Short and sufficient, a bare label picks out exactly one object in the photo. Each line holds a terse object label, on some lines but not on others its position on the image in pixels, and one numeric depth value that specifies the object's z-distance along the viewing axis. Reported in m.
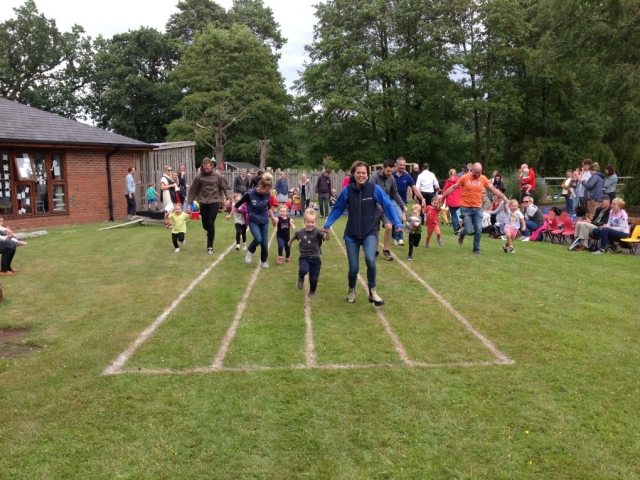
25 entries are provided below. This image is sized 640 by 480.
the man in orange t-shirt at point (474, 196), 11.16
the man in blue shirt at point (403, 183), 11.56
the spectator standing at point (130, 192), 19.69
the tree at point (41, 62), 49.69
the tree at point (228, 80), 40.50
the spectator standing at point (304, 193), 20.61
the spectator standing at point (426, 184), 14.52
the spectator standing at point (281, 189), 18.91
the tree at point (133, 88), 48.59
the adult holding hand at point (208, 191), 10.94
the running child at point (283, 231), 10.52
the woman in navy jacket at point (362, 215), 7.16
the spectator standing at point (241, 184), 18.02
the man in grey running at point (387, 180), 9.67
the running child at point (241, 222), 11.37
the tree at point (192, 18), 52.31
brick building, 17.58
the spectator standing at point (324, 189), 19.16
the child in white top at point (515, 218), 13.54
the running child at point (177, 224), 11.91
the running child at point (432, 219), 12.04
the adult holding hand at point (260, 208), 9.84
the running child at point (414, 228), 10.62
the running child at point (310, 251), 8.02
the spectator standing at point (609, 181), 13.64
